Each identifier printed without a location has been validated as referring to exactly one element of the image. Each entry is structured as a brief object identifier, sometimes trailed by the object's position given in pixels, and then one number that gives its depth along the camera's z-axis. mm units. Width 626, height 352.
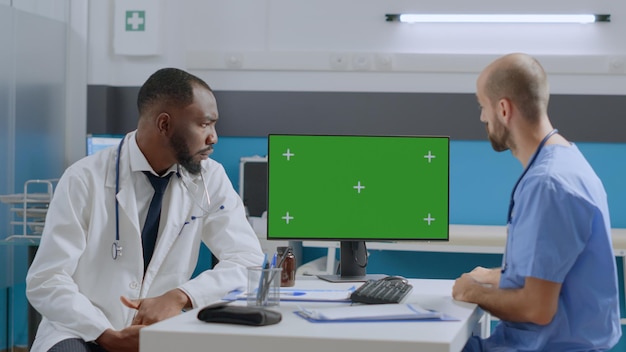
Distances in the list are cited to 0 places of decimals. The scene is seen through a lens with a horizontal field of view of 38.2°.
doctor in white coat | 2205
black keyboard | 2094
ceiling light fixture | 4551
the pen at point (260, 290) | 2021
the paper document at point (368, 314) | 1812
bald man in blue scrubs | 1902
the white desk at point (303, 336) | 1614
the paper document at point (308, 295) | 2156
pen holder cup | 2027
